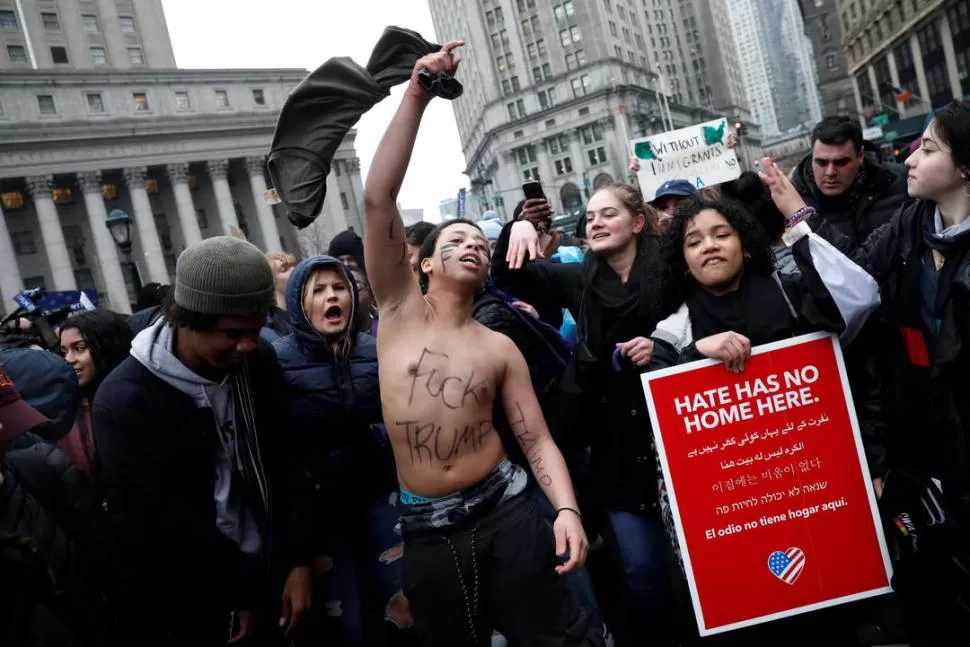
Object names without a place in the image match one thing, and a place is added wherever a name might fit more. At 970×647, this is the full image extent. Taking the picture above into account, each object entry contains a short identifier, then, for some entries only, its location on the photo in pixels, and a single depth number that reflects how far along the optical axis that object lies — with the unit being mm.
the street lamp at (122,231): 13828
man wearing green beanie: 2627
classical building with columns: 49062
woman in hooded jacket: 3277
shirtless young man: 2598
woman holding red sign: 2908
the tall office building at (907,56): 42375
